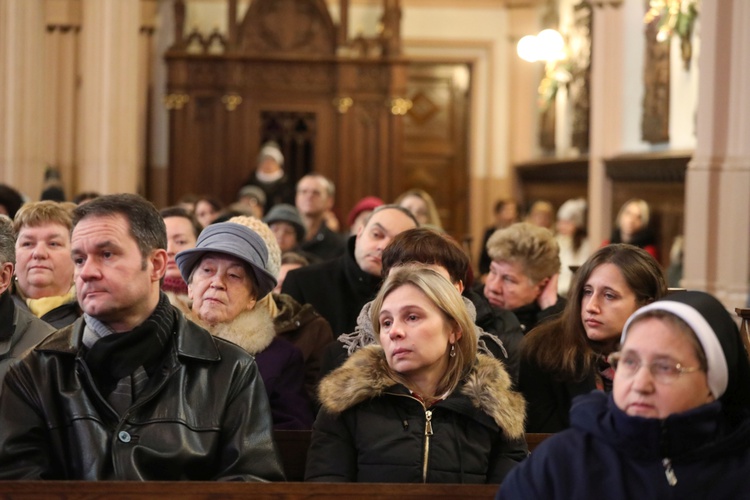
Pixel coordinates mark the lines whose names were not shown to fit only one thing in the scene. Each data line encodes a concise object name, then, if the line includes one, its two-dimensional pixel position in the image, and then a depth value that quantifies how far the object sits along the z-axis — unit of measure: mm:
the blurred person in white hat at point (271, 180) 16047
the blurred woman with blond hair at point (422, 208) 9562
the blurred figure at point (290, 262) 7367
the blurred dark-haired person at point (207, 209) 10555
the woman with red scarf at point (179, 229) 6449
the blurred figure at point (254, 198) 12939
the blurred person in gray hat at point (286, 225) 9422
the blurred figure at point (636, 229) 11992
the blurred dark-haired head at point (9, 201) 8461
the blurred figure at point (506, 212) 15758
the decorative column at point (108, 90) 13195
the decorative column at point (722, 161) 9945
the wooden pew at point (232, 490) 3344
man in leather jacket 3621
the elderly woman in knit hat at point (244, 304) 4809
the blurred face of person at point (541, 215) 14773
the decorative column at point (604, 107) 14469
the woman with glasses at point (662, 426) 2959
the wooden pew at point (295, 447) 4379
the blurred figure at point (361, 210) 10162
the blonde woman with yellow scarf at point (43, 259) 5633
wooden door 19984
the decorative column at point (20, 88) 12820
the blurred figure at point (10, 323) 4324
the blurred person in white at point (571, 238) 13367
